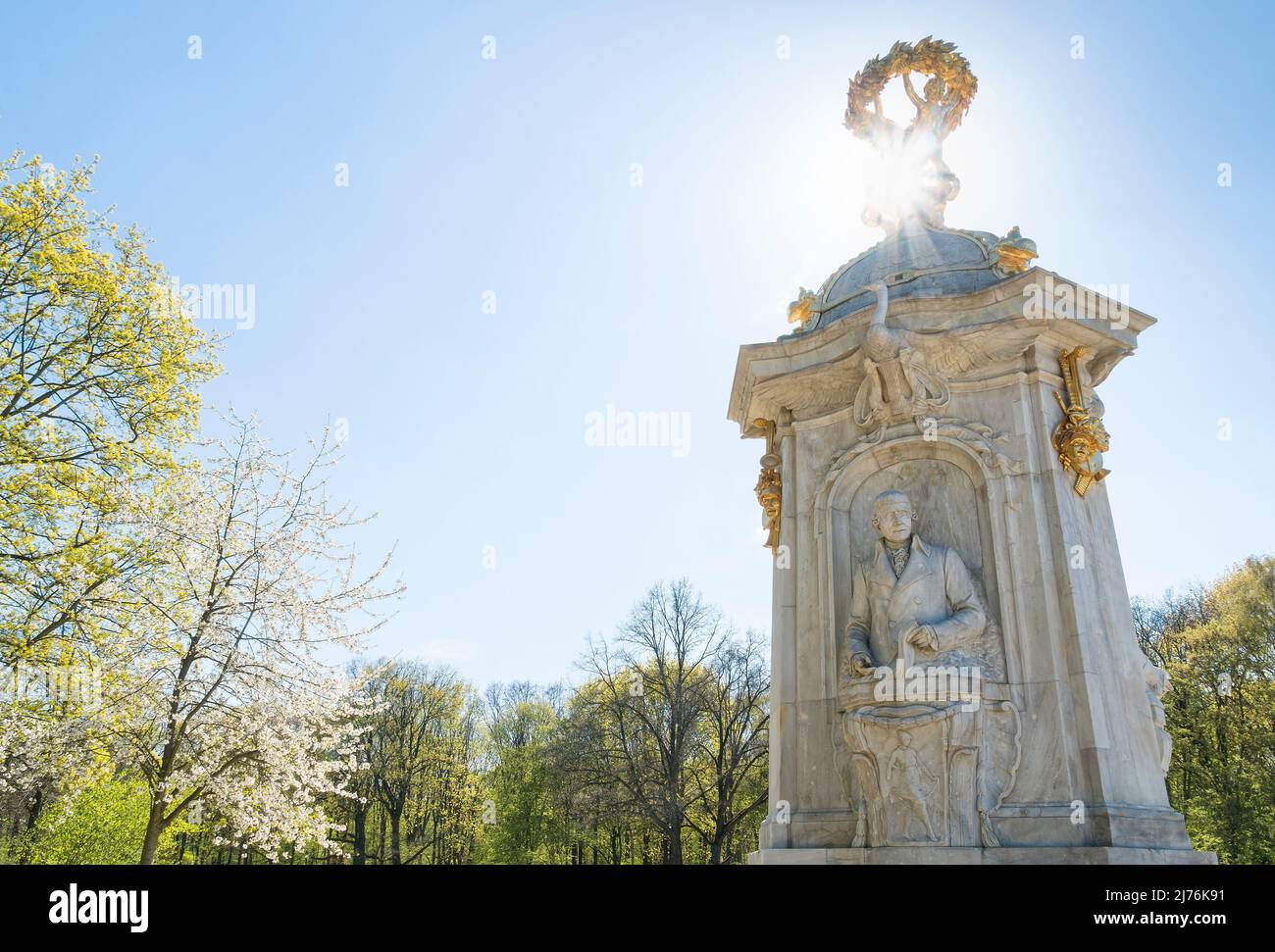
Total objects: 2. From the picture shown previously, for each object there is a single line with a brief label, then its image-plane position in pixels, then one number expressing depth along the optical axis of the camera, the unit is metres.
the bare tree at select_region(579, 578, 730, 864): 29.41
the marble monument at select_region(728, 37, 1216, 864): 5.44
